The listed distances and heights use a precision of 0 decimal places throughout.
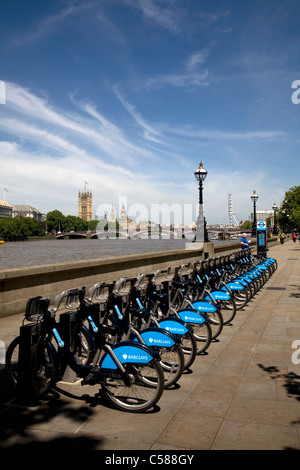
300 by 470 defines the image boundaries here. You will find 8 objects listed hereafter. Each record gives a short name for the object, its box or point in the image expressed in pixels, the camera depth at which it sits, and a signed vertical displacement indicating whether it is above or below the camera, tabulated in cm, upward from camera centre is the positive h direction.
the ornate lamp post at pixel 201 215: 1822 +63
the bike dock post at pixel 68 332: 439 -108
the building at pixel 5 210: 18700 +980
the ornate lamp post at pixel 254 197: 3238 +242
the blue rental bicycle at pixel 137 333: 432 -113
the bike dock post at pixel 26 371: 400 -137
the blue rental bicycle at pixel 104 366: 382 -132
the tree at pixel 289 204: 9894 +559
